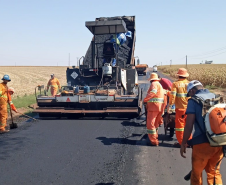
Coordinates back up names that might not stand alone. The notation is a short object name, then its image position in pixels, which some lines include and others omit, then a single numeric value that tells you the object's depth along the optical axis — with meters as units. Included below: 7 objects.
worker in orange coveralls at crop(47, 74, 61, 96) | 11.65
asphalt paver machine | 8.05
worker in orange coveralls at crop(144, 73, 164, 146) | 5.51
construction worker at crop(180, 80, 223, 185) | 2.87
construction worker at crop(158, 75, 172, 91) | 6.66
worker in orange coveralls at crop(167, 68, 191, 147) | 5.19
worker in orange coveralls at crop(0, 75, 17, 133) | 6.73
